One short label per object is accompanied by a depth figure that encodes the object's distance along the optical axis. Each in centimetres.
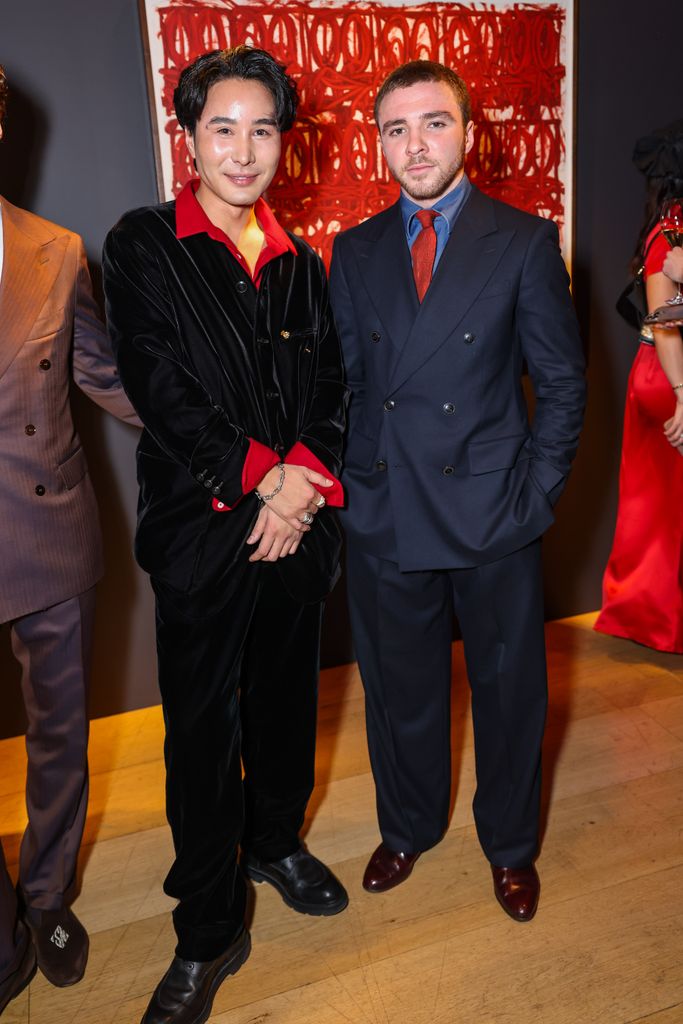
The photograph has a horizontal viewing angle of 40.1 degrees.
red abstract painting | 274
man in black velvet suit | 173
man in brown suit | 183
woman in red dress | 289
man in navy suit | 189
